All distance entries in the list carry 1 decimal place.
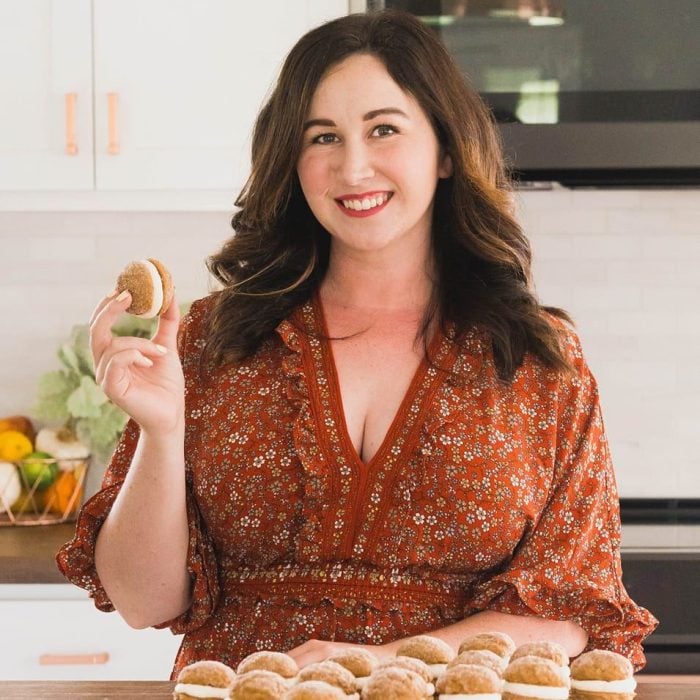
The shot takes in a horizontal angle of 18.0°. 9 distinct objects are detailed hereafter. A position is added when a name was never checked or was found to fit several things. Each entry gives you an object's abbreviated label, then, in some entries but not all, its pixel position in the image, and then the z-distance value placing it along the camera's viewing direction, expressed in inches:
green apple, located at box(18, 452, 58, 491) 179.0
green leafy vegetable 182.5
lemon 180.7
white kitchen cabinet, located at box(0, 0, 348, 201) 171.2
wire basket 177.2
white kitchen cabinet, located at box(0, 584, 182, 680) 157.6
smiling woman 98.5
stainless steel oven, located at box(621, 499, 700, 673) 143.3
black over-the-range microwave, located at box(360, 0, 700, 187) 146.6
